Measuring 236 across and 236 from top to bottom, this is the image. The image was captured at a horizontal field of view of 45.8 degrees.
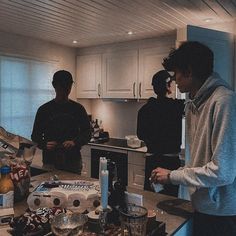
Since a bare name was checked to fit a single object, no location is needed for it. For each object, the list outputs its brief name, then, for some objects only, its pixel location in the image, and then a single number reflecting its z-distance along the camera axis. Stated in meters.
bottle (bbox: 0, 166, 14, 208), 1.13
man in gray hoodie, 1.00
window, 3.26
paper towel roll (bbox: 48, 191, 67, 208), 1.17
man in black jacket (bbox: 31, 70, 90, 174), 2.11
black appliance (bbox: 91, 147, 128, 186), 3.32
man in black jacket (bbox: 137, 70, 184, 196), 2.27
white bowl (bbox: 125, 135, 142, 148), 3.41
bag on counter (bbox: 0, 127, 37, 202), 1.31
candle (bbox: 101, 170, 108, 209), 1.01
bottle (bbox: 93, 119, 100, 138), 3.97
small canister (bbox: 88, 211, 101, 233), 0.99
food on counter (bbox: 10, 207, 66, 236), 0.96
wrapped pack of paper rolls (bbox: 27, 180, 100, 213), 1.17
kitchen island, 1.11
